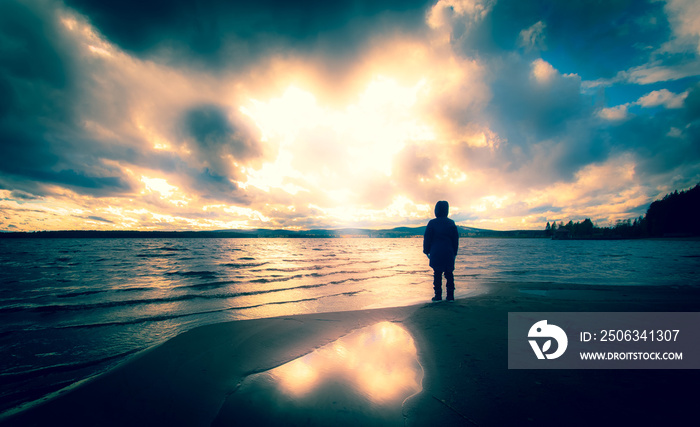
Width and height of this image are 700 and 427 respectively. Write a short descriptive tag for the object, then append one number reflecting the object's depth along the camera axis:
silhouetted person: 8.23
